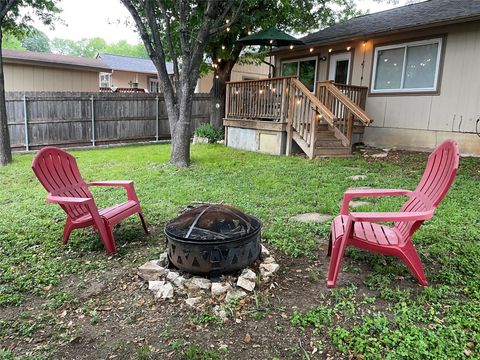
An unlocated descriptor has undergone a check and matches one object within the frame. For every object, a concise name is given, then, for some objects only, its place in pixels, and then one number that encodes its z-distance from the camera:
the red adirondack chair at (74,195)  3.51
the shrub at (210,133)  12.16
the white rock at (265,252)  3.34
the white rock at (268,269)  3.02
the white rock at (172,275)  2.93
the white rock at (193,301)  2.65
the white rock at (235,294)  2.70
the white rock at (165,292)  2.75
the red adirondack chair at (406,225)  2.72
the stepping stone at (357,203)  4.99
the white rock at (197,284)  2.82
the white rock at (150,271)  3.01
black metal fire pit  2.84
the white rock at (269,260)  3.20
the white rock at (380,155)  8.89
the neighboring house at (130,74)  23.71
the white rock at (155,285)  2.84
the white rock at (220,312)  2.50
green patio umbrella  10.14
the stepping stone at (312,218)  4.43
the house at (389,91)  8.43
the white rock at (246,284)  2.80
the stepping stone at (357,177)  6.55
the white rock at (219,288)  2.75
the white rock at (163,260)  3.20
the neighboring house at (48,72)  14.45
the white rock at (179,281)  2.87
